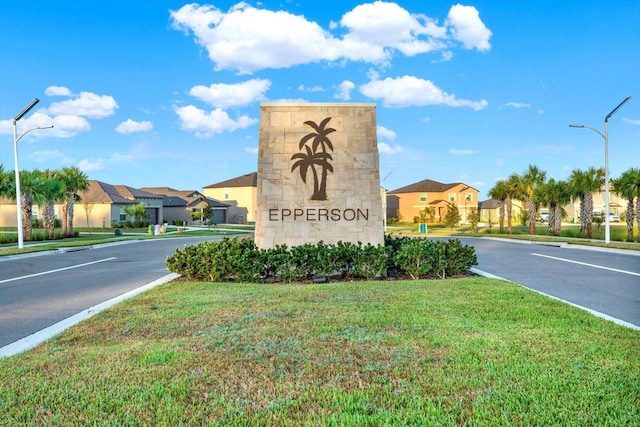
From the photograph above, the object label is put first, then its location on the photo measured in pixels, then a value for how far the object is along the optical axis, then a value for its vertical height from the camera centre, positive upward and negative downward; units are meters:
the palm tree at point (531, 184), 46.66 +3.31
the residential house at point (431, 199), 71.81 +2.98
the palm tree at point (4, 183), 32.41 +2.61
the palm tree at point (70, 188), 39.44 +2.87
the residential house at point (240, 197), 72.56 +3.42
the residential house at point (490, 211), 74.04 +0.99
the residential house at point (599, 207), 75.81 +1.51
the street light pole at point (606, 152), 25.66 +3.61
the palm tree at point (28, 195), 34.56 +1.90
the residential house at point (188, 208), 67.50 +1.67
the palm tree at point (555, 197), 43.94 +1.83
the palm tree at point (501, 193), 48.50 +2.53
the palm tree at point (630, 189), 32.97 +1.97
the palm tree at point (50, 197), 36.31 +1.84
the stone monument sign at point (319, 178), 14.27 +1.25
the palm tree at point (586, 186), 38.88 +2.56
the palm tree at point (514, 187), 47.44 +3.00
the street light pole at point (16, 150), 24.40 +3.85
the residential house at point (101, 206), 55.59 +1.63
